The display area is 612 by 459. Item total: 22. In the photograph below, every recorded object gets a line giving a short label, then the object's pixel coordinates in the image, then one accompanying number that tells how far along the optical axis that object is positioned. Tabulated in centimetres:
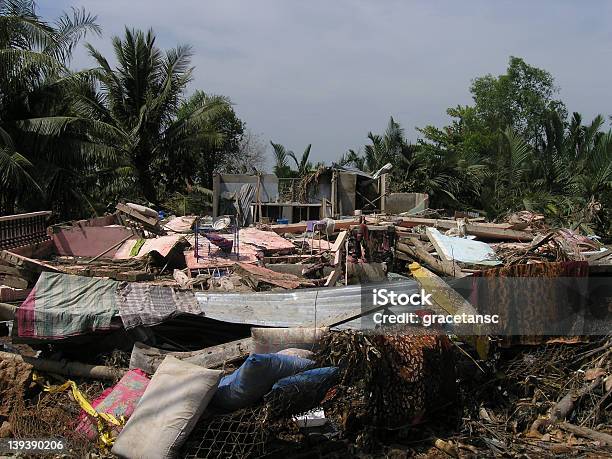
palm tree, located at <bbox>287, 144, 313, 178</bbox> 2631
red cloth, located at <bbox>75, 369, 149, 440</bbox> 508
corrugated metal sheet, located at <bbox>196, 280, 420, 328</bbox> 618
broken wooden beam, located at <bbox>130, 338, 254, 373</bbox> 559
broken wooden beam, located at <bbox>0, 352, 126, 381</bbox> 585
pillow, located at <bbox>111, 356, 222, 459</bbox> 441
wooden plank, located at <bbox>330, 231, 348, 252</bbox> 1023
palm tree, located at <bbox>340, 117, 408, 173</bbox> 2536
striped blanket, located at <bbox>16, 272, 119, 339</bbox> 607
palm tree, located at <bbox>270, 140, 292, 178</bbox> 2650
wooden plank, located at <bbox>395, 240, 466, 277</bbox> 883
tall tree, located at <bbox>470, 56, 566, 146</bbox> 3334
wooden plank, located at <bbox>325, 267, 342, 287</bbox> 833
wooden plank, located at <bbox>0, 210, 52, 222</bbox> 990
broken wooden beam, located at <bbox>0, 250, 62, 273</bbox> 811
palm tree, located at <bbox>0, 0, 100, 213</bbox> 1415
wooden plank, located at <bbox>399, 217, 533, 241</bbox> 1186
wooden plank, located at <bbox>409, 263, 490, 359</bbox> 602
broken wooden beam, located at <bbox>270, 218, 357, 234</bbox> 1477
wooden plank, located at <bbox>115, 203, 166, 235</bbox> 1282
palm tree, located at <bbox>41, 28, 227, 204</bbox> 1980
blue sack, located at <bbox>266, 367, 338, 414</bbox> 468
